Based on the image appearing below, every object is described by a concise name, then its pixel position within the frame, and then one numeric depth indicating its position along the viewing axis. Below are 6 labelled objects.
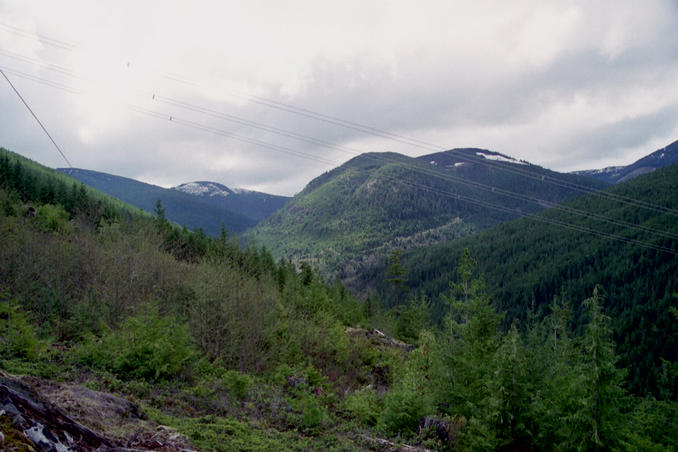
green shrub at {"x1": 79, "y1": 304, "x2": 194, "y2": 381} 12.15
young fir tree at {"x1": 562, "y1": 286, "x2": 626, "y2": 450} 12.83
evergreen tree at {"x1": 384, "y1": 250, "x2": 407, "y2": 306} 51.94
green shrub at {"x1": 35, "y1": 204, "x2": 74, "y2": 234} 34.45
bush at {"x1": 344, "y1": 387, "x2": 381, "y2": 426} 14.66
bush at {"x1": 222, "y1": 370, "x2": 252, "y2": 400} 12.58
